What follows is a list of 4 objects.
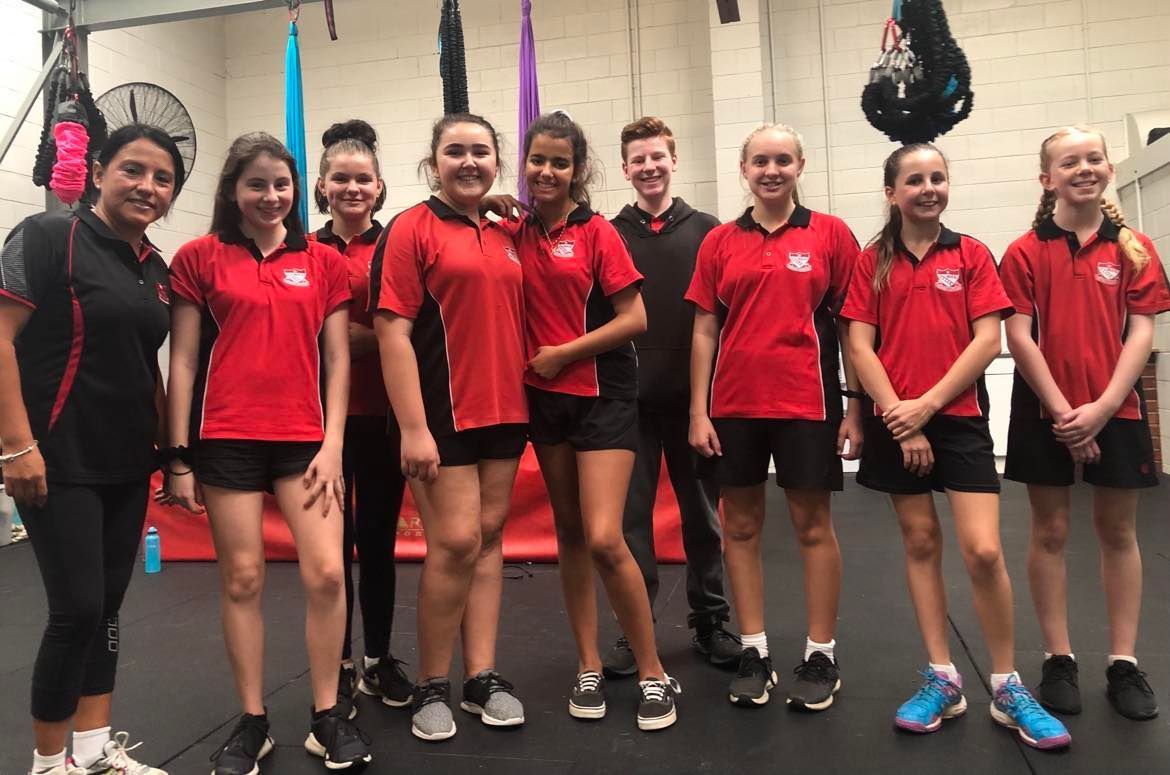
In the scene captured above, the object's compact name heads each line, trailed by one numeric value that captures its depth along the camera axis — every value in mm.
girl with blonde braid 1732
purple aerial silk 3404
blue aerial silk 3240
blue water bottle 3541
